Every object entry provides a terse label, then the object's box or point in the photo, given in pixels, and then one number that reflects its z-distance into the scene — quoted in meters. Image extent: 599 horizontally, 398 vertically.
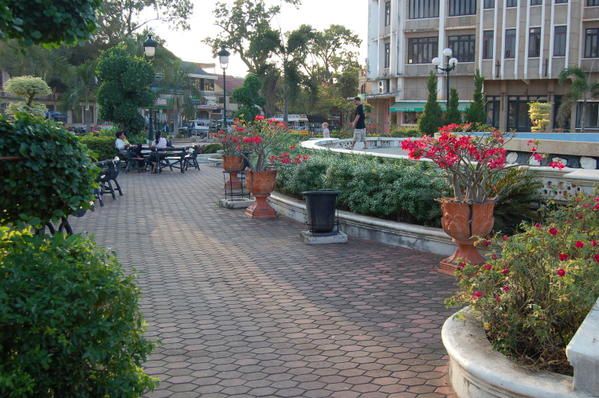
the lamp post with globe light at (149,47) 24.48
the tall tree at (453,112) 30.72
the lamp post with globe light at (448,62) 28.92
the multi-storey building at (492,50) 42.56
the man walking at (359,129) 21.00
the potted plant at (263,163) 12.27
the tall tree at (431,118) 31.78
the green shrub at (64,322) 2.98
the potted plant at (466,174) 7.35
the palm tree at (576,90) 39.84
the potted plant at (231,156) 14.62
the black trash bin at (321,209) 9.76
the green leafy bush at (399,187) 8.35
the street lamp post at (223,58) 27.41
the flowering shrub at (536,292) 3.99
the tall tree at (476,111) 31.56
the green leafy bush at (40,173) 3.54
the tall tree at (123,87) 24.66
